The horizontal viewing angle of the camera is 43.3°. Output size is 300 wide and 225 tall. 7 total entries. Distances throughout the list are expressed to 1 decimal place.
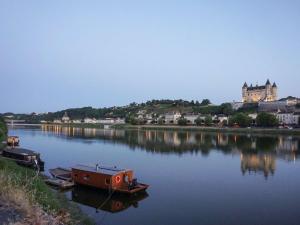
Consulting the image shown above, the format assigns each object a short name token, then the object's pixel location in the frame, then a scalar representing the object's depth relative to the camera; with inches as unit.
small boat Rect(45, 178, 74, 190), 946.7
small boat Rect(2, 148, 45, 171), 1225.3
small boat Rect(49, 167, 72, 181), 1045.8
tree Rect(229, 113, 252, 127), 4396.2
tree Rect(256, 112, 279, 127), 4167.6
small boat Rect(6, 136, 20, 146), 1994.5
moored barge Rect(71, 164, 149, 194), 888.9
